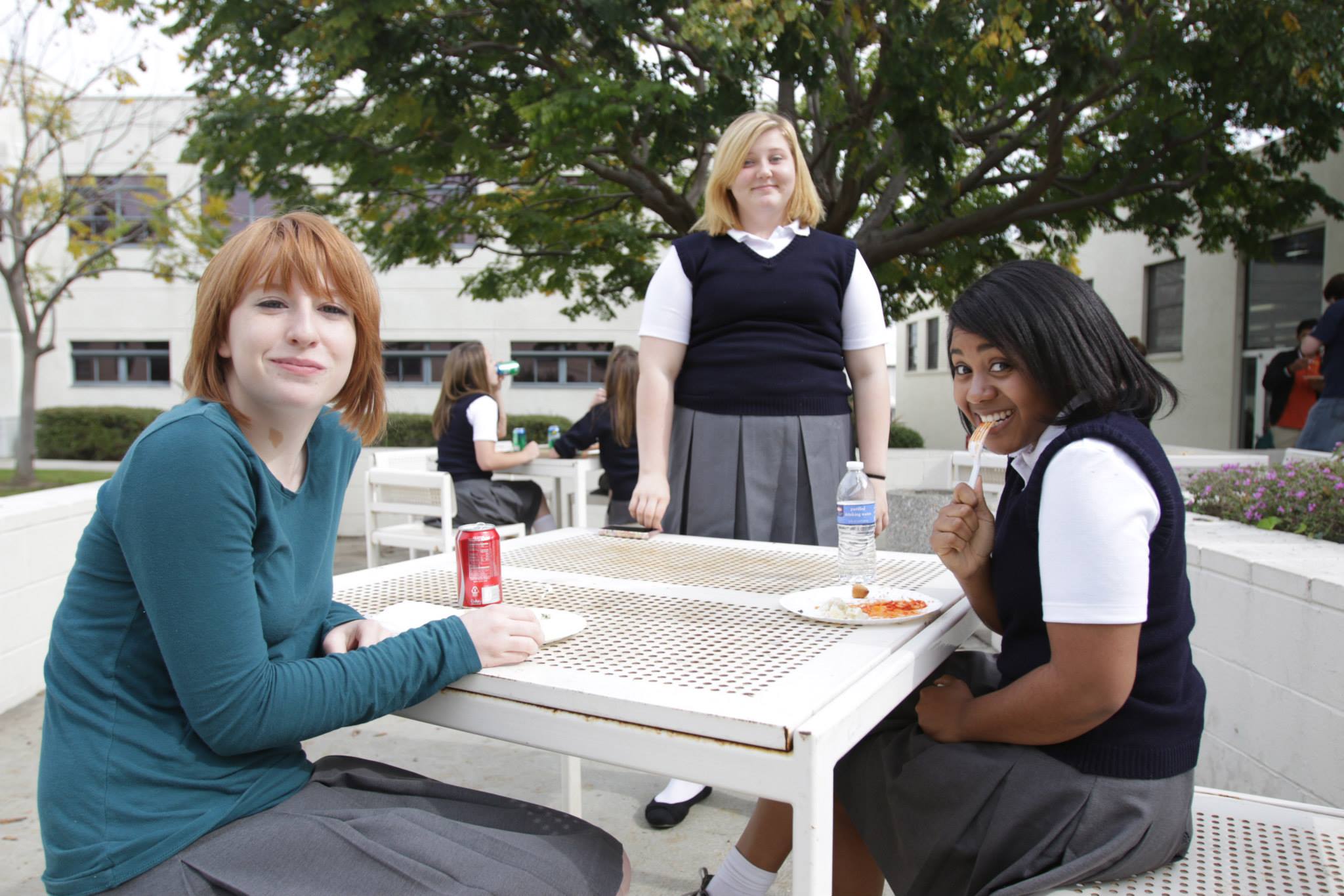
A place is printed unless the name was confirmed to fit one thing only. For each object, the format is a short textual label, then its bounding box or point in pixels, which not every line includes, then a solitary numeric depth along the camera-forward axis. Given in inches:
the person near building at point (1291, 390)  319.9
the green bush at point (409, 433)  583.8
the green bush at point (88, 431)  728.3
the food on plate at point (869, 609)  60.4
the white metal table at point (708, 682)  42.0
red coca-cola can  63.7
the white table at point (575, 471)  231.3
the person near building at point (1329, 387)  254.4
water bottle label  70.4
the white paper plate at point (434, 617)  57.4
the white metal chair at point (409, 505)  202.5
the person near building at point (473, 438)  219.8
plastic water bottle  70.6
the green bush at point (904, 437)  630.5
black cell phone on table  97.3
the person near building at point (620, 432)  225.0
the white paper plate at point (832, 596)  60.2
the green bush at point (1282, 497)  108.9
